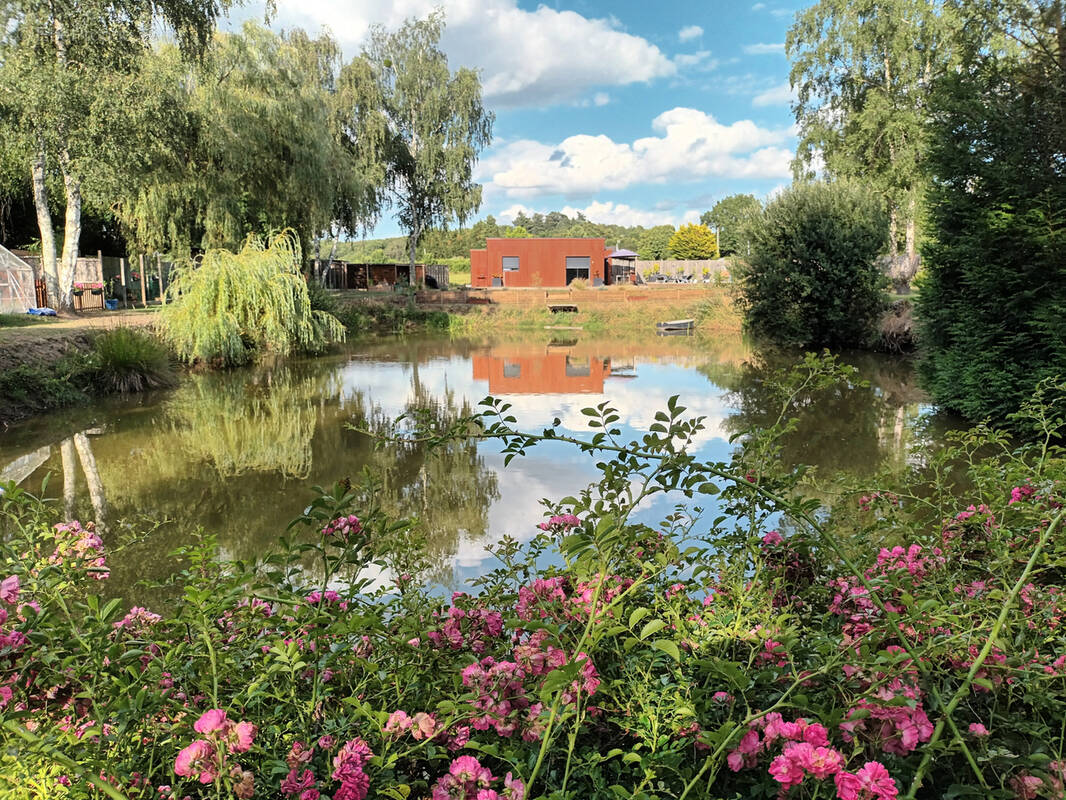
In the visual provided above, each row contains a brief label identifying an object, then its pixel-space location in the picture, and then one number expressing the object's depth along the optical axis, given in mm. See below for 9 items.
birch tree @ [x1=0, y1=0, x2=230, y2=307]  12008
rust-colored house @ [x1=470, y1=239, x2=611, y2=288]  39000
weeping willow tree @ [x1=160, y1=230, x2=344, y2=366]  14023
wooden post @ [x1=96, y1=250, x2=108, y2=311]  20009
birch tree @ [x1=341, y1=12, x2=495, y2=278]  29359
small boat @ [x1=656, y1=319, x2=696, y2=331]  25719
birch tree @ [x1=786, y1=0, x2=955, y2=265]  20859
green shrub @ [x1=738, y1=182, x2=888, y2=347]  16734
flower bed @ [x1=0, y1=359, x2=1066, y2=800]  1205
